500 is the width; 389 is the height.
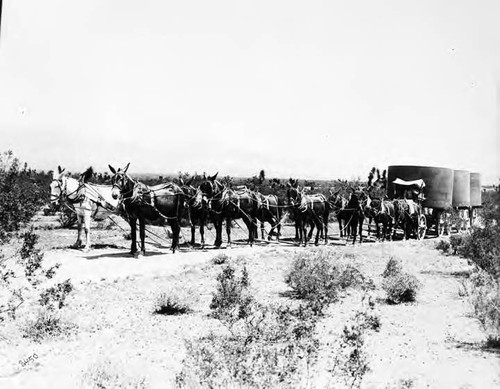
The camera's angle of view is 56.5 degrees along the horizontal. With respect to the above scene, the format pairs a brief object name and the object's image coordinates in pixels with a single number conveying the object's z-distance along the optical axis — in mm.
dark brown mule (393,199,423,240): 21797
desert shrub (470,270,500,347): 7086
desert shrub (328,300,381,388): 5523
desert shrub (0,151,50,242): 7797
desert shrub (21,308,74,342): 7617
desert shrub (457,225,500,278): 10484
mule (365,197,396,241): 20734
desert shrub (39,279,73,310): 7387
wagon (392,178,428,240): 22375
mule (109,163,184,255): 13797
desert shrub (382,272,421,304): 9773
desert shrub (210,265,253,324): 7601
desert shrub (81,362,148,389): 5688
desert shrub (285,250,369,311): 9914
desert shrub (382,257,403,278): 11680
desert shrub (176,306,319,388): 5146
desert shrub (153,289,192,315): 9094
